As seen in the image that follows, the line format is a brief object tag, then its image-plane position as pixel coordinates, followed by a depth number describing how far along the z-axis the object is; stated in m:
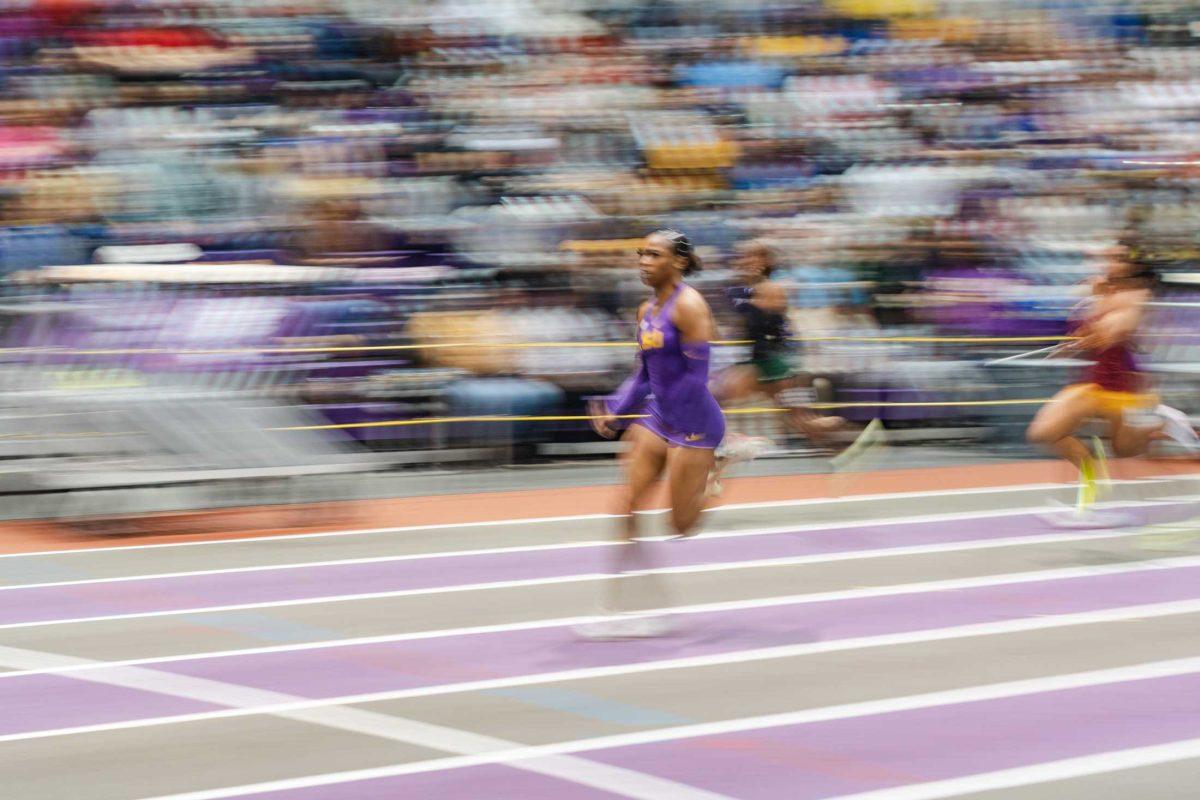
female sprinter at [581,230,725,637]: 7.64
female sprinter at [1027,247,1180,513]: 10.29
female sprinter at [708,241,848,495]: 12.12
